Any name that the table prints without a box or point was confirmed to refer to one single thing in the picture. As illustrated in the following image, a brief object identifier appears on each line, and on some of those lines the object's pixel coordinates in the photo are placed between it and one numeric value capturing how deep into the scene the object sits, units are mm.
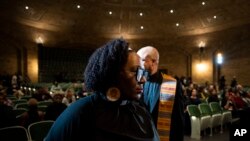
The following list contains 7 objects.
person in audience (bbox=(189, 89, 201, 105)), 8367
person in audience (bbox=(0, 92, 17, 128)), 4109
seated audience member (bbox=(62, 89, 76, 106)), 7478
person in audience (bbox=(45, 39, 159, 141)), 841
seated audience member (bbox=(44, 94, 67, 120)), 4934
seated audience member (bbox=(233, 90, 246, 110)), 7723
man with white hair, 1928
